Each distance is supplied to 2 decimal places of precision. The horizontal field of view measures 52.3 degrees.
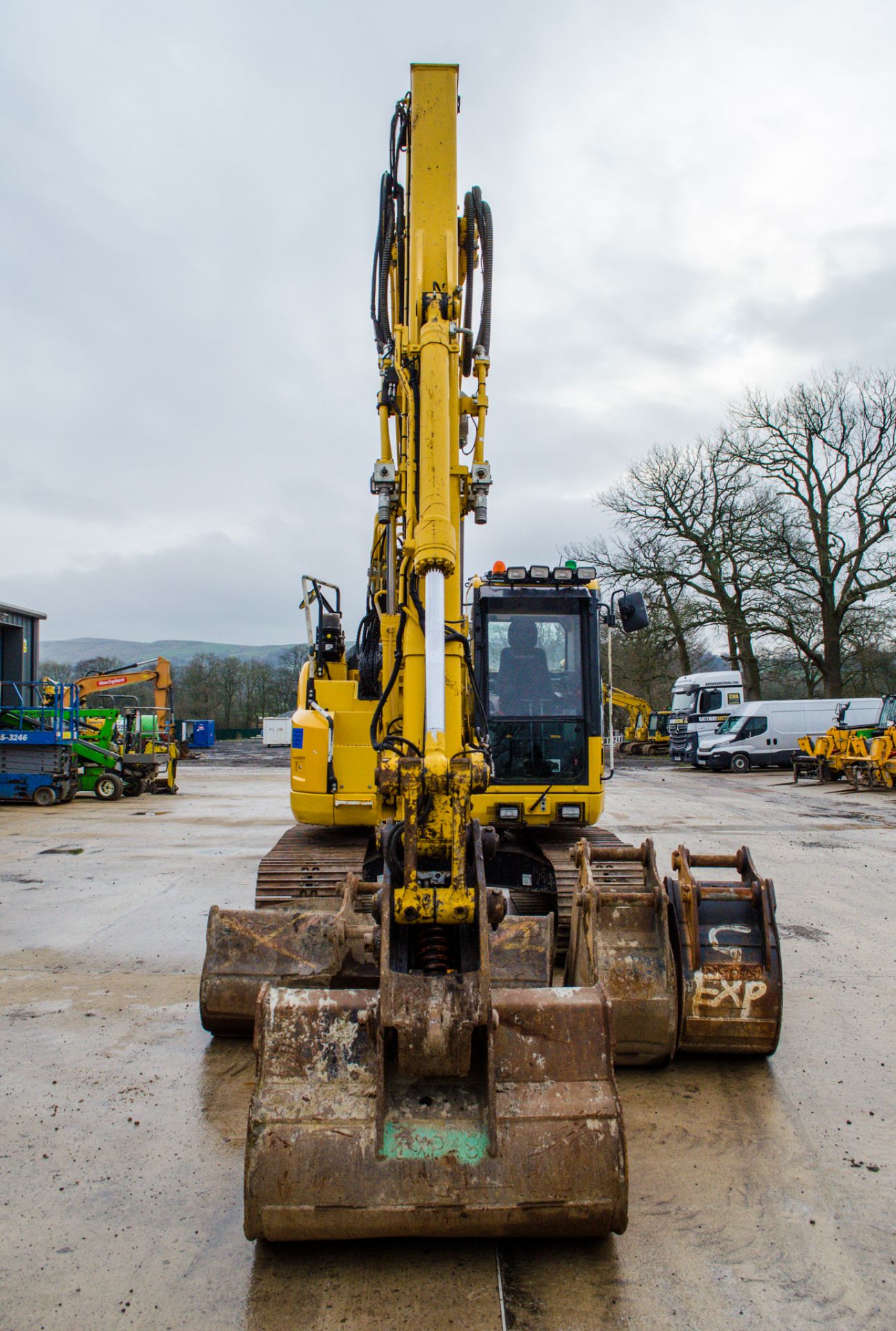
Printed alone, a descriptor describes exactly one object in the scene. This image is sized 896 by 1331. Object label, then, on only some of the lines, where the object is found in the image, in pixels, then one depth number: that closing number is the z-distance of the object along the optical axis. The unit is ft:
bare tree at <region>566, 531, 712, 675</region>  112.78
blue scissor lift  59.11
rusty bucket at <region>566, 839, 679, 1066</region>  14.11
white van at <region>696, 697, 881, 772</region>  93.91
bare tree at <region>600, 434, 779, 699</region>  108.68
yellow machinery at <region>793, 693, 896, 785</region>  67.72
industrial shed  70.08
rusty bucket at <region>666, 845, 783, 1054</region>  14.10
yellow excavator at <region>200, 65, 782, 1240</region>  9.23
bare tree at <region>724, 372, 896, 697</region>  102.53
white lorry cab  102.17
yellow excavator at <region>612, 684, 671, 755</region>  120.57
